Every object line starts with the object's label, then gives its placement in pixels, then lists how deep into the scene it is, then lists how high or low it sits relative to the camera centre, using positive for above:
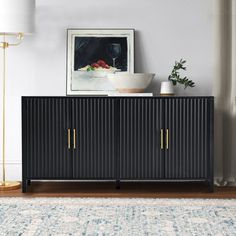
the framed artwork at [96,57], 5.15 +0.47
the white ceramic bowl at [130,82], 4.86 +0.25
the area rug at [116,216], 3.50 -0.63
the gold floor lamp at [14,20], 4.71 +0.71
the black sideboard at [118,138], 4.72 -0.19
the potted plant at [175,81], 4.95 +0.26
